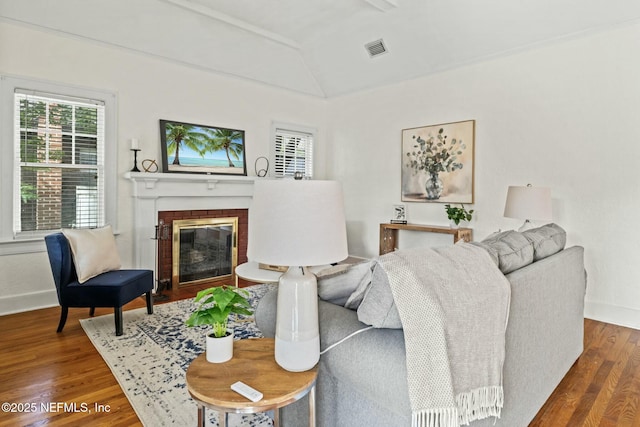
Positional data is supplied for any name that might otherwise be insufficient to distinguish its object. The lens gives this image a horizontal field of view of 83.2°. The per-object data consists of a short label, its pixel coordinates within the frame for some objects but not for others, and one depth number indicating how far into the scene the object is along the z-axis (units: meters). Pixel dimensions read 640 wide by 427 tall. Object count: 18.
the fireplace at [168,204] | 4.09
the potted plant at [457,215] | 4.39
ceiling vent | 4.74
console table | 4.37
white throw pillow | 2.94
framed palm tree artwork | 4.35
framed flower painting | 4.50
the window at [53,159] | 3.38
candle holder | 4.06
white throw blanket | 1.13
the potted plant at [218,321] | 1.35
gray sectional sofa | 1.24
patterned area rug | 1.89
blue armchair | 2.86
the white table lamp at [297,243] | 1.22
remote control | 1.13
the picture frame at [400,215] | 5.12
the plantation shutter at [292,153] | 5.62
